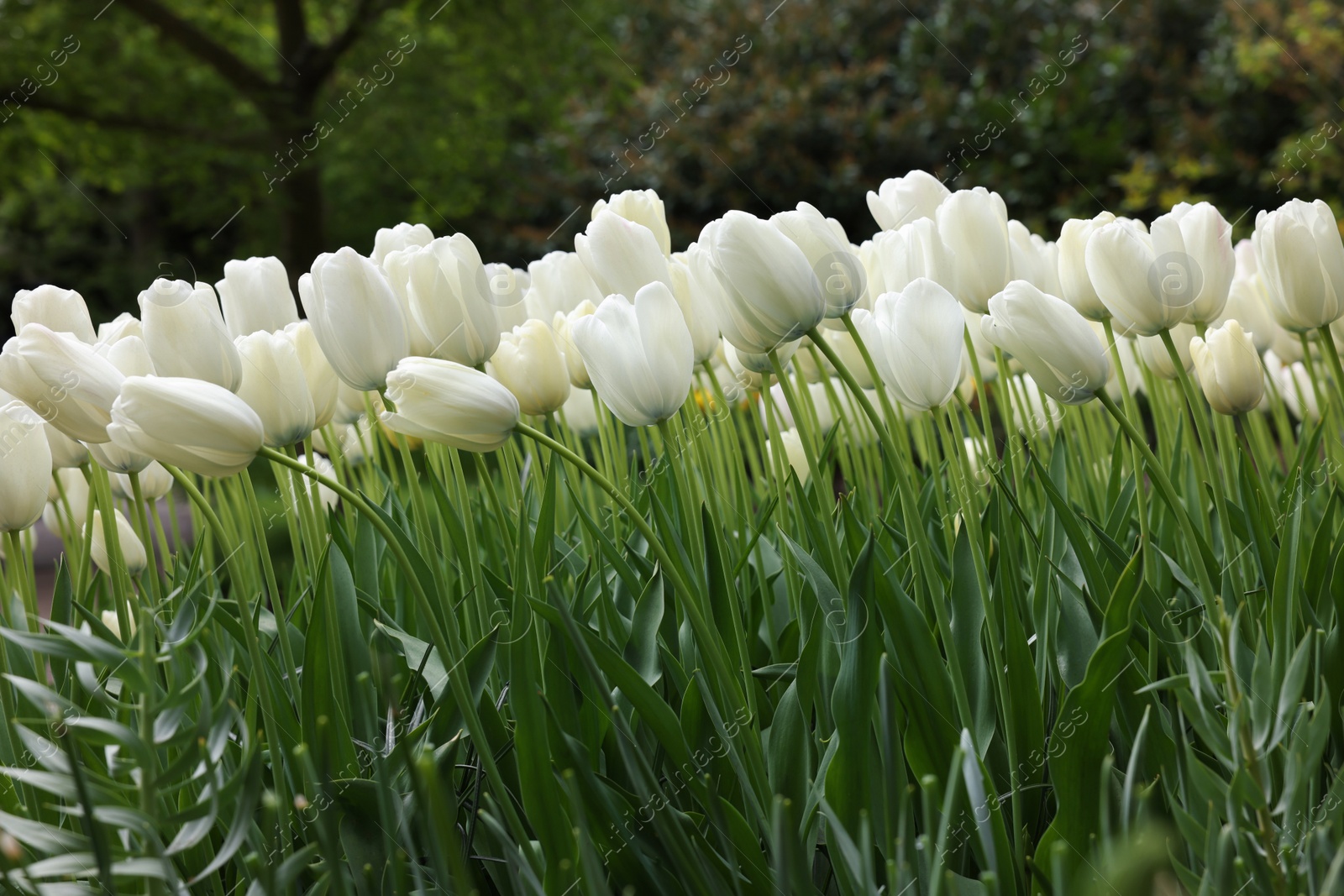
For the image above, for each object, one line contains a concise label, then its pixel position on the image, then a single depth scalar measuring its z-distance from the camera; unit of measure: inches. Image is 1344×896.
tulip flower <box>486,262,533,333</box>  74.0
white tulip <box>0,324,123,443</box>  40.4
